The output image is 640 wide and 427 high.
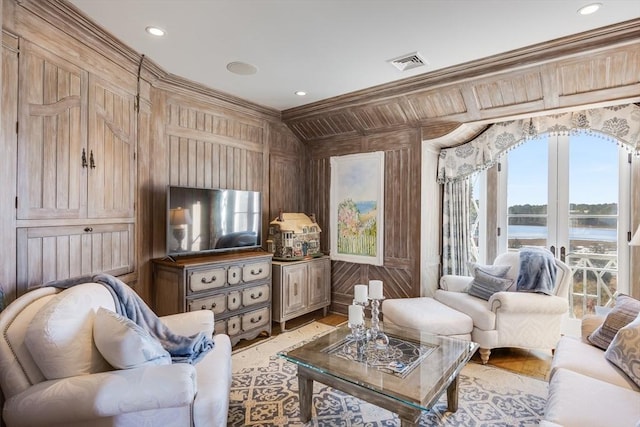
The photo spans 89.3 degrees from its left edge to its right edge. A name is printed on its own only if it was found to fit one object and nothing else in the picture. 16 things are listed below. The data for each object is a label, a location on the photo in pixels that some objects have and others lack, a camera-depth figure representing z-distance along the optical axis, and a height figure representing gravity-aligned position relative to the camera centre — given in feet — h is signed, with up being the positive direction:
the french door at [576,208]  11.05 +0.25
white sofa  4.83 -3.01
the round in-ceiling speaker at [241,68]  9.89 +4.54
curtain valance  10.07 +2.85
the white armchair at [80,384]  4.50 -2.49
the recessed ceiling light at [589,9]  6.95 +4.50
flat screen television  10.35 -0.25
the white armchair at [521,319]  9.86 -3.23
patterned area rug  7.12 -4.56
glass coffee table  5.60 -3.10
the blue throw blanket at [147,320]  6.36 -2.25
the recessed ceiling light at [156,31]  7.88 +4.48
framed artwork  13.94 +0.24
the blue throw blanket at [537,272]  10.23 -1.86
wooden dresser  9.77 -2.49
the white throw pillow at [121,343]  4.99 -2.04
